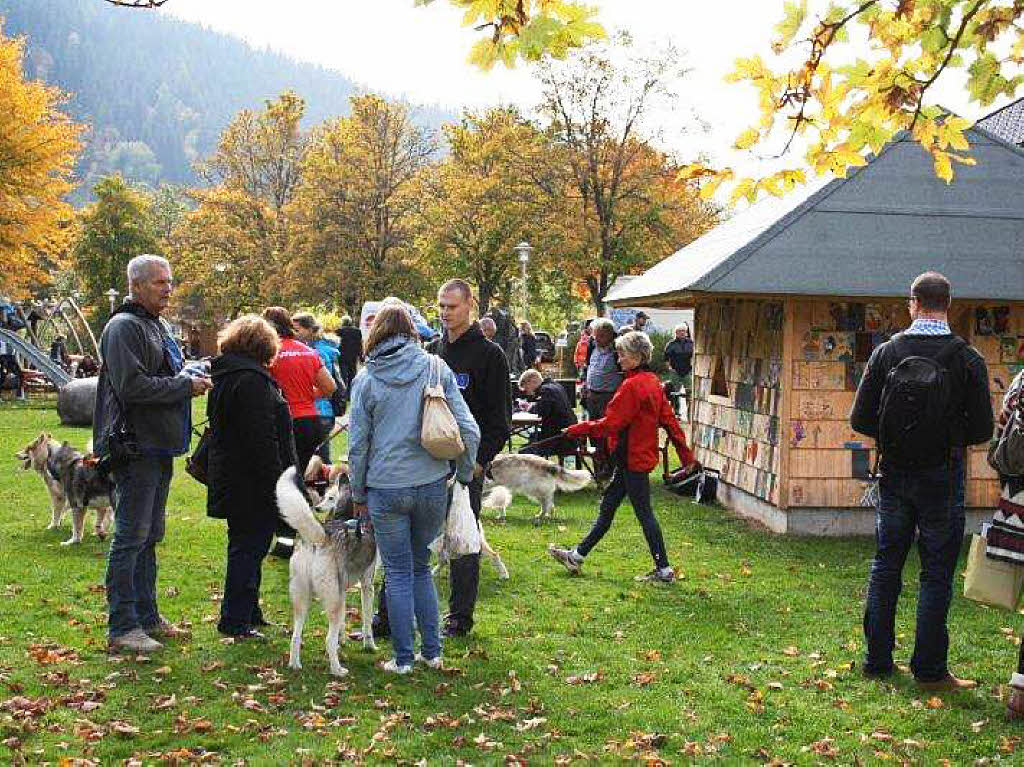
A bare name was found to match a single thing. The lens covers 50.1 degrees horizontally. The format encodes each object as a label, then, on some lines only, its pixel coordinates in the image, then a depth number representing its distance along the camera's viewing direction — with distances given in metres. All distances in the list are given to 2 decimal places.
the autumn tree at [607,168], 39.44
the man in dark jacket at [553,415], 13.47
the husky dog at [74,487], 9.87
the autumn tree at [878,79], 4.75
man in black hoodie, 6.79
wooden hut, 10.12
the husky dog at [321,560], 5.82
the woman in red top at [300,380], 8.62
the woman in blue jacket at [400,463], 5.79
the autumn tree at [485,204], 40.56
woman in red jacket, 8.26
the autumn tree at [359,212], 44.34
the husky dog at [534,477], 11.77
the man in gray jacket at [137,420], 6.11
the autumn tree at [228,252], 50.78
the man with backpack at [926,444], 5.64
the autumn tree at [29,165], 29.41
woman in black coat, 6.45
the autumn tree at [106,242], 67.69
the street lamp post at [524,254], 33.97
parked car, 37.25
